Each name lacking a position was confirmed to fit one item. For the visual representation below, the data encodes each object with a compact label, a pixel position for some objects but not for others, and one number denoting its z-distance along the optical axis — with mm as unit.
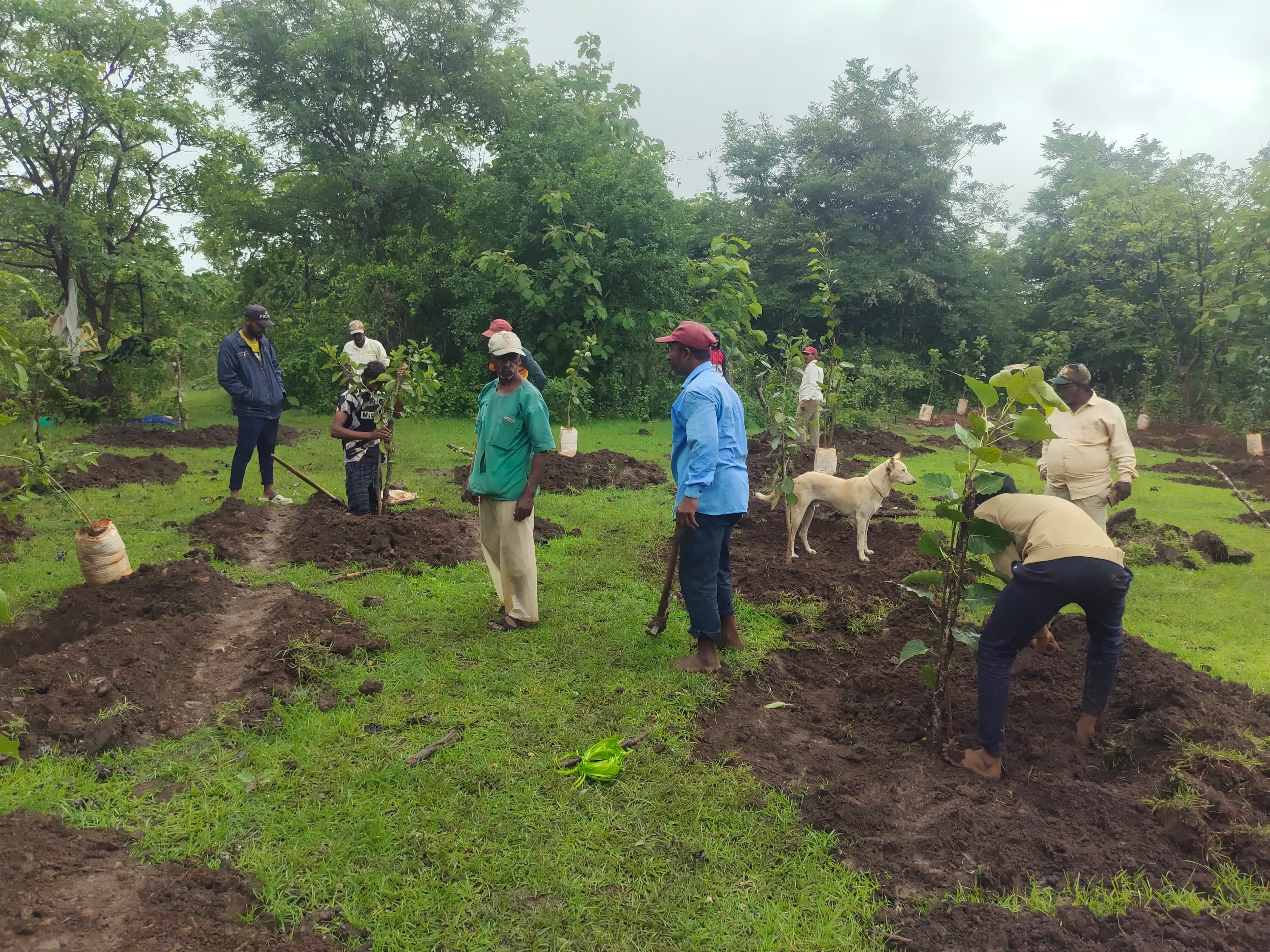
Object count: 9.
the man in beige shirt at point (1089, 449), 5613
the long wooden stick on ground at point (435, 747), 3643
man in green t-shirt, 4930
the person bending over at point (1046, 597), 3209
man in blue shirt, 4262
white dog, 6961
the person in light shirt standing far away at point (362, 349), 8562
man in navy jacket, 7191
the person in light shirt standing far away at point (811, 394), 11195
